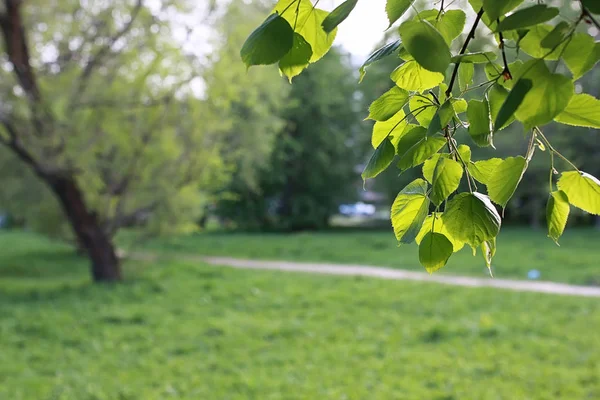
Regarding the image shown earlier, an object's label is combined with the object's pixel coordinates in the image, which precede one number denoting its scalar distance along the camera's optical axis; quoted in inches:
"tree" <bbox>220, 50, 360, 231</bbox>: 891.4
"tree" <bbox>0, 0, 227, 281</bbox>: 297.9
